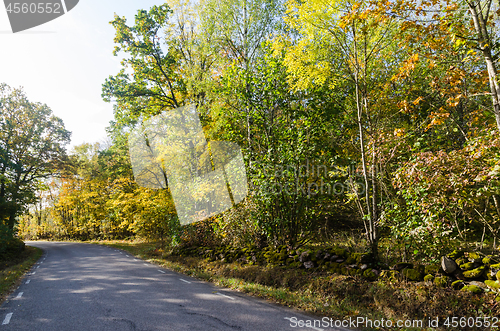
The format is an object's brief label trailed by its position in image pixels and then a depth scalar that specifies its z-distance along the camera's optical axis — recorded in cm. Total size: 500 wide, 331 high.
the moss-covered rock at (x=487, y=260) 482
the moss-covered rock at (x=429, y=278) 517
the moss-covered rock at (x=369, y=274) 601
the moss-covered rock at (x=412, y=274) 537
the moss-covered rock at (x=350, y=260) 665
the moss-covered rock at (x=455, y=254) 530
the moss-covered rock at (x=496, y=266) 457
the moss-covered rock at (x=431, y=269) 524
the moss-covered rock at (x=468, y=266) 496
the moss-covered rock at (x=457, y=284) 486
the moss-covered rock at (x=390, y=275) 567
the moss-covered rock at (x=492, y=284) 432
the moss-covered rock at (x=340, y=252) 706
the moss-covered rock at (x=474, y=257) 499
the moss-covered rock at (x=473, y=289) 457
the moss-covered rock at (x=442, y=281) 498
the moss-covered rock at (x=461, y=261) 512
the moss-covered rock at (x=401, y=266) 573
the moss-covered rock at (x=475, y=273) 477
